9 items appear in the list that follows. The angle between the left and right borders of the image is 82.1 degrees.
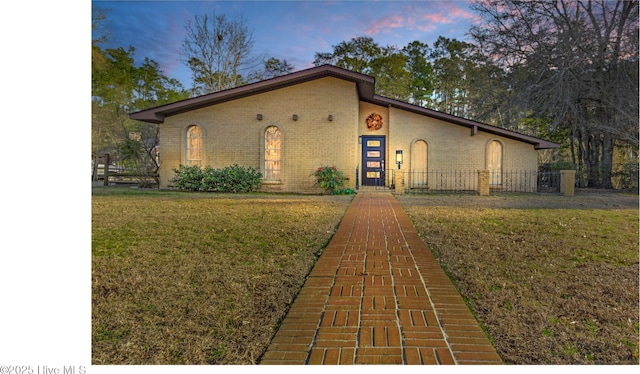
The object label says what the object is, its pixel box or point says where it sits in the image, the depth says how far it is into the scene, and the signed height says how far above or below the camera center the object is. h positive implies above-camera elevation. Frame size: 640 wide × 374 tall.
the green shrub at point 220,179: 13.91 +0.05
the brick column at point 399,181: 13.69 +0.02
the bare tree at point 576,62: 14.70 +5.12
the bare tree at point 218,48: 23.22 +8.49
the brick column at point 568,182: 13.25 +0.00
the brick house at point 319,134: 13.88 +1.89
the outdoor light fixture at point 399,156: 15.65 +1.08
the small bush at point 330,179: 13.23 +0.08
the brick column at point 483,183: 13.02 -0.04
